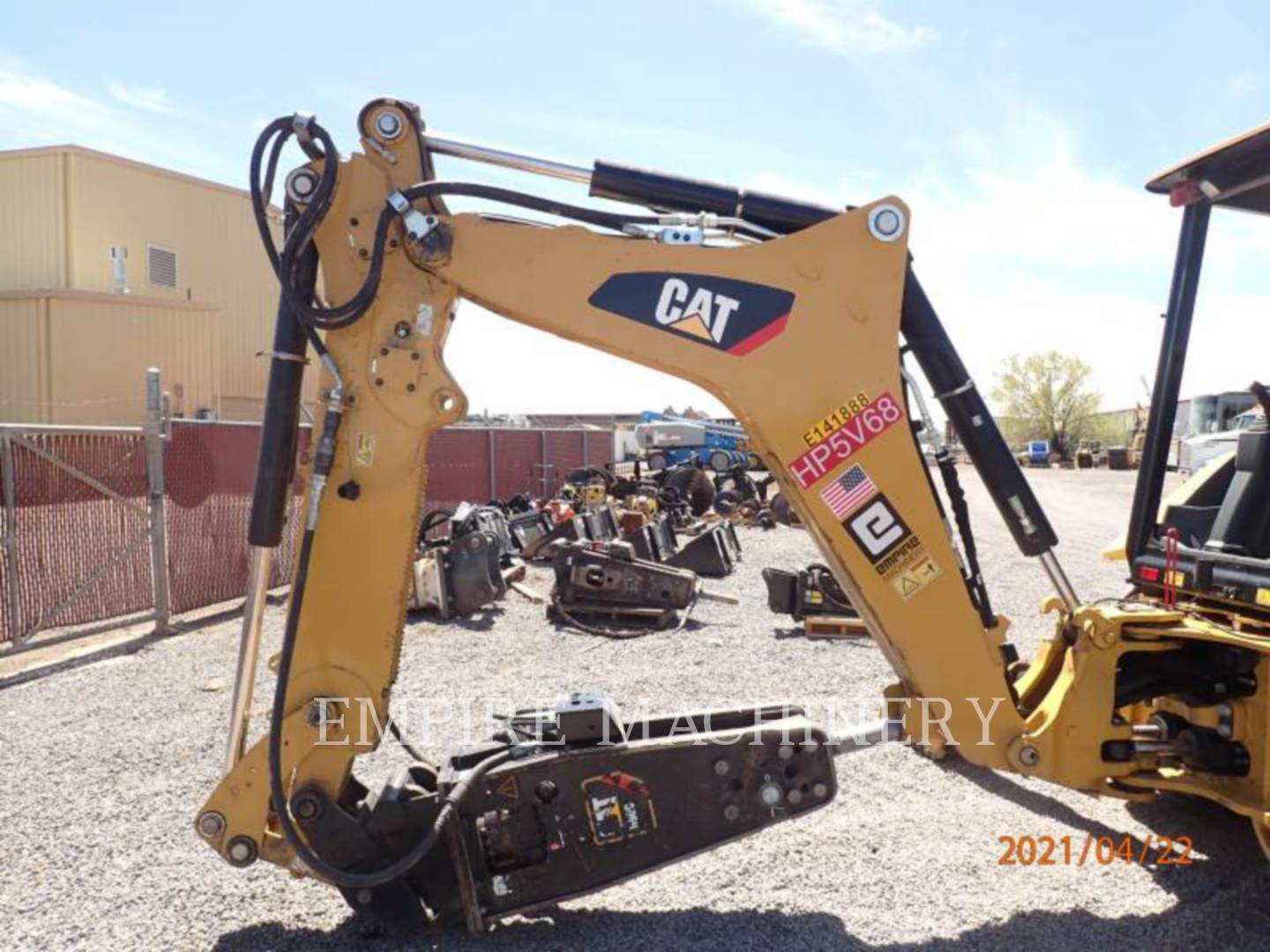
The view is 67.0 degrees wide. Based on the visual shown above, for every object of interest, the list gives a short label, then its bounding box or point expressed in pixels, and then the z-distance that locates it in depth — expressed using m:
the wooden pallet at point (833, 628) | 8.31
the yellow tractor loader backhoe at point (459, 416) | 3.11
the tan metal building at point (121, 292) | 20.33
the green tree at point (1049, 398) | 56.22
